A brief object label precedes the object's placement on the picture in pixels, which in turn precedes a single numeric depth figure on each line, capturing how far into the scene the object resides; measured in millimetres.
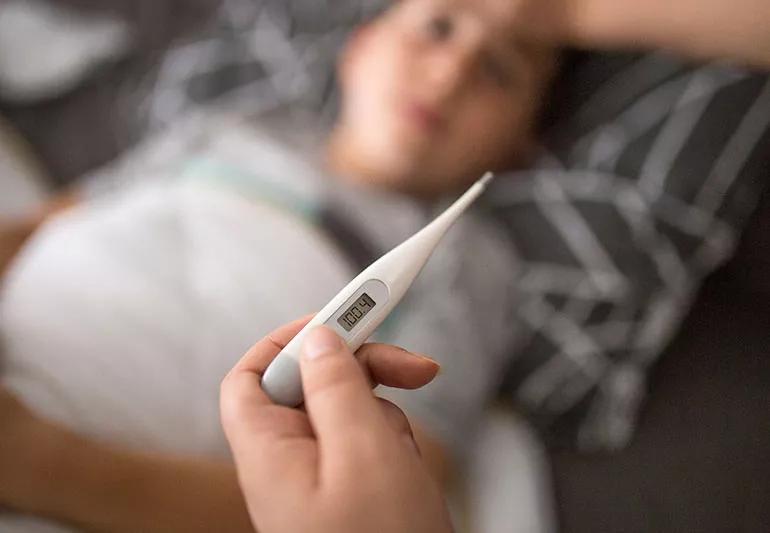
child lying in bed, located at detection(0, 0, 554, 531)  519
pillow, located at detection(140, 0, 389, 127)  825
